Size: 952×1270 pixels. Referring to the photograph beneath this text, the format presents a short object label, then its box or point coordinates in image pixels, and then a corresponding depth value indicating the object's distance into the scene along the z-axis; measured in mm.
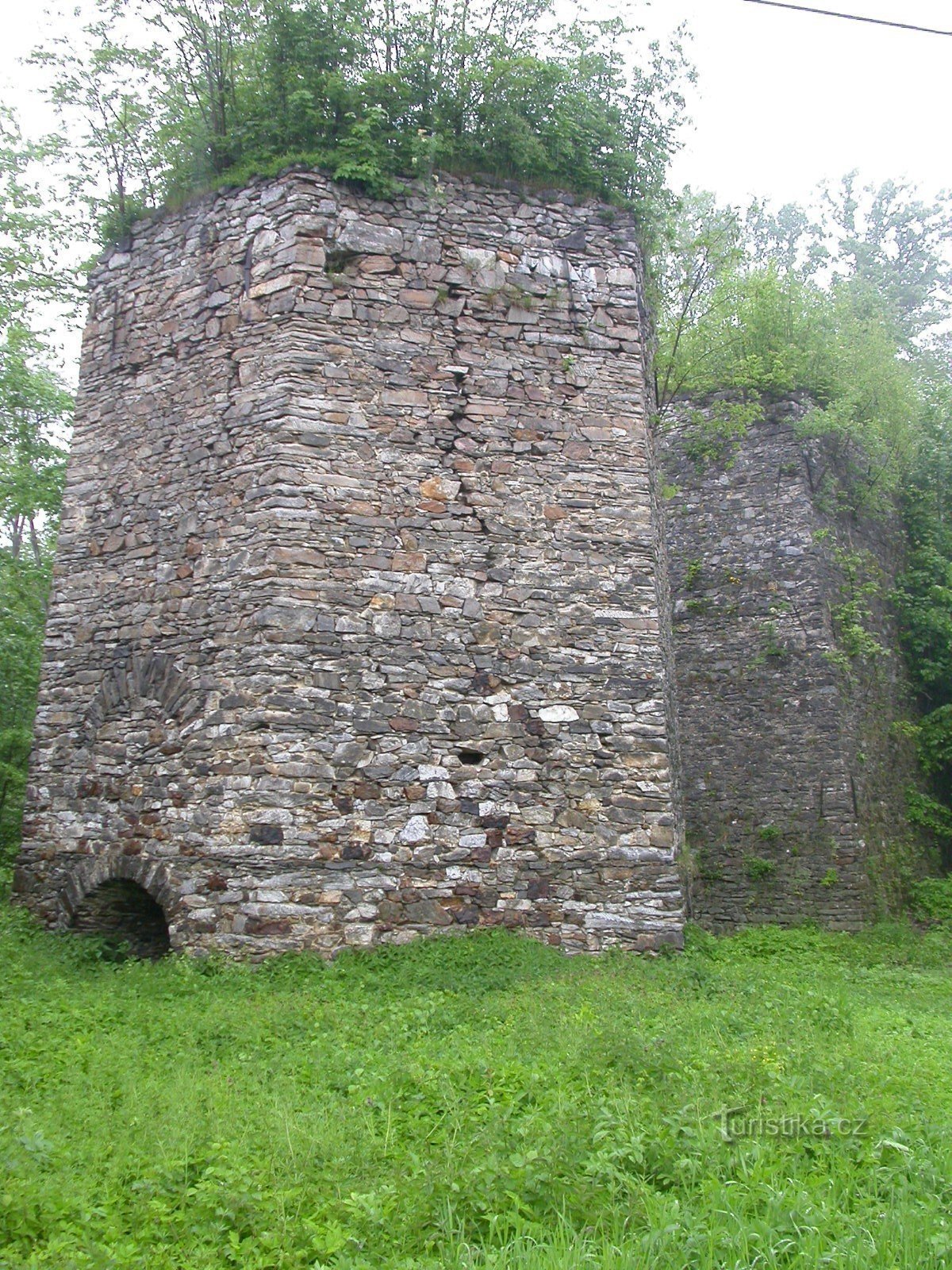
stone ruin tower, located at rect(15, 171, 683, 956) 7273
